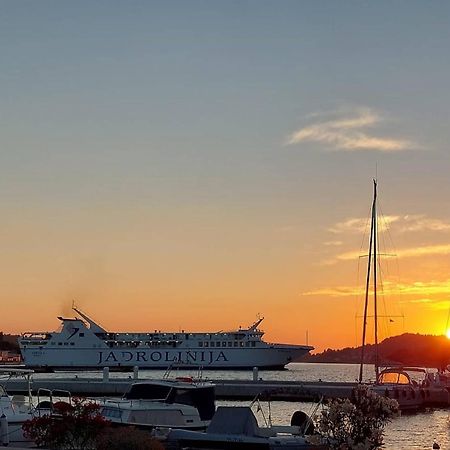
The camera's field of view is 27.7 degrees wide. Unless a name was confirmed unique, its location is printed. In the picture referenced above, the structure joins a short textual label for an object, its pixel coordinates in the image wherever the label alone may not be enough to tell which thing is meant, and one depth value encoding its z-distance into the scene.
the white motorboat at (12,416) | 23.78
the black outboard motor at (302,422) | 23.91
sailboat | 50.25
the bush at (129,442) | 16.31
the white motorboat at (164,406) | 28.42
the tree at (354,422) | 17.03
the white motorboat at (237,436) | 22.17
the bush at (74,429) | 18.77
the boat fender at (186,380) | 34.09
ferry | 138.38
